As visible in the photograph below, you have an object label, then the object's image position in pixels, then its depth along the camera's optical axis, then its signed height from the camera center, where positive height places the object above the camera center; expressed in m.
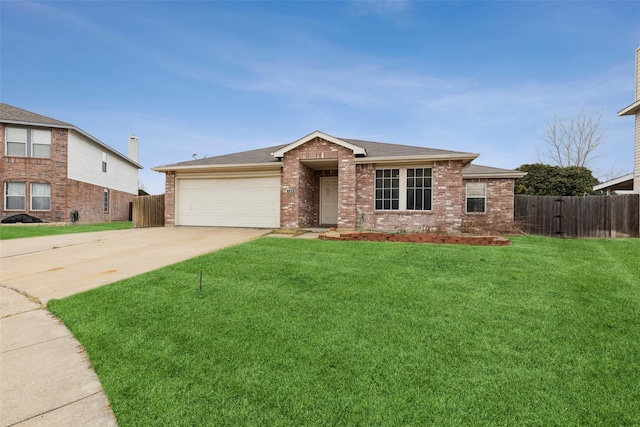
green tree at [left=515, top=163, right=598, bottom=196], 24.08 +2.85
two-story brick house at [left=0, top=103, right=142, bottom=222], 16.81 +2.62
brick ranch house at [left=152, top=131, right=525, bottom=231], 11.97 +1.15
